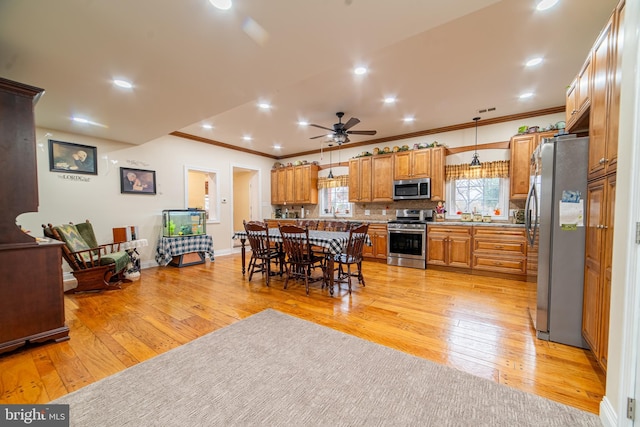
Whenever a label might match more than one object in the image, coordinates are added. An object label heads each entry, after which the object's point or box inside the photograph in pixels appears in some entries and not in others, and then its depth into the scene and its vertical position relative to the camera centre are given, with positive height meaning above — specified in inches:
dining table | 123.3 -17.9
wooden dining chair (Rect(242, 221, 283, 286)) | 145.6 -22.4
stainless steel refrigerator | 79.7 -10.3
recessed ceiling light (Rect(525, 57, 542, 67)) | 105.3 +61.7
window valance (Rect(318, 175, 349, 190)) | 252.8 +25.7
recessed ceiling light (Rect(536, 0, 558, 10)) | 74.5 +60.8
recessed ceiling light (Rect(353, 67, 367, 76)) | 111.7 +61.4
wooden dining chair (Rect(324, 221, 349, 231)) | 167.6 -13.2
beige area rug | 53.9 -45.5
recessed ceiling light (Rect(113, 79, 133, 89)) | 98.2 +49.0
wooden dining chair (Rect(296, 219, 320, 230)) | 176.2 -13.0
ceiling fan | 158.5 +47.9
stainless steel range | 186.2 -24.6
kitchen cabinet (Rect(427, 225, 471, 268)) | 172.1 -27.6
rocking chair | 130.6 -30.5
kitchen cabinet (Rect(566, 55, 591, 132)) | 77.2 +35.5
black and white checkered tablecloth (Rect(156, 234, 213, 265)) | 190.7 -30.8
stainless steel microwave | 192.5 +14.1
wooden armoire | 77.9 -12.8
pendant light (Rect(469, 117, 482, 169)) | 177.6 +32.1
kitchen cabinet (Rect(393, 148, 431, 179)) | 194.2 +33.8
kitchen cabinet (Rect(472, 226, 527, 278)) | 155.3 -27.8
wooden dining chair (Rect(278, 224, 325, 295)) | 132.5 -22.0
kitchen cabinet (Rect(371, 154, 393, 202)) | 211.8 +24.4
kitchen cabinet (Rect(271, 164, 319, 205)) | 264.1 +24.0
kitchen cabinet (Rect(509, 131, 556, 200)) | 159.6 +29.3
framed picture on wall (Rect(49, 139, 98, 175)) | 155.0 +31.6
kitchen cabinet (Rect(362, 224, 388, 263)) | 206.2 -29.6
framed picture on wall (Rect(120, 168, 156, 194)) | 183.2 +19.5
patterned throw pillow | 132.2 -17.8
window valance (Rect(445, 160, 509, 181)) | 177.0 +26.5
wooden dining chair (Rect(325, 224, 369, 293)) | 131.5 -23.0
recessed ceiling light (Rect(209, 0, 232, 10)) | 61.3 +50.1
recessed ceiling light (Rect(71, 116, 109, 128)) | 136.6 +48.2
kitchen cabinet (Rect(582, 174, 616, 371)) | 63.0 -16.1
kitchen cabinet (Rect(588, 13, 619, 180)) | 61.8 +26.6
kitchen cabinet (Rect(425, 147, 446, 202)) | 190.1 +25.6
